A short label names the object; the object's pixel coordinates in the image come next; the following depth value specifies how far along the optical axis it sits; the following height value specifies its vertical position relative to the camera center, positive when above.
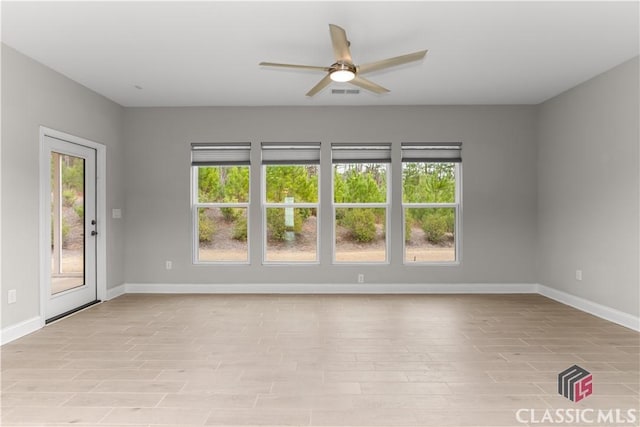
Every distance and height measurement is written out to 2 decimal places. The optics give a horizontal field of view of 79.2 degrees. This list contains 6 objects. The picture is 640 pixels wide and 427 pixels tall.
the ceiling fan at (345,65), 2.97 +1.25
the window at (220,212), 5.88 +0.01
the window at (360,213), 5.86 -0.02
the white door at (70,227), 4.36 -0.17
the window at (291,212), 5.86 +0.00
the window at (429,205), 5.84 +0.10
